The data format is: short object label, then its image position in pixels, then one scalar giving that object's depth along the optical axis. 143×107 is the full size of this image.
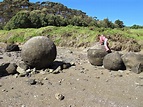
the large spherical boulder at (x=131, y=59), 5.08
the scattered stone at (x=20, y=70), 4.84
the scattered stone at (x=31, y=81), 4.13
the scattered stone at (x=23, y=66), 5.02
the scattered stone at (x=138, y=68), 4.92
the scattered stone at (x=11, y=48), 8.48
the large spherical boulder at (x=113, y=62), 5.15
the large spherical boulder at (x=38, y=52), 4.93
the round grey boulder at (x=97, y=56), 5.57
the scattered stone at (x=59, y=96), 3.46
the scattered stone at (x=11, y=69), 4.85
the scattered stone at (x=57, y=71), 4.78
